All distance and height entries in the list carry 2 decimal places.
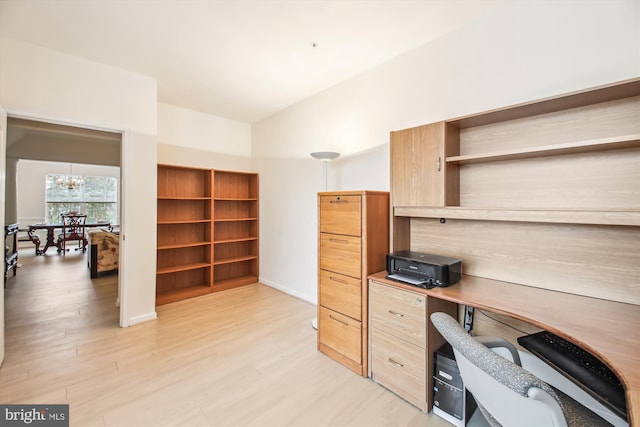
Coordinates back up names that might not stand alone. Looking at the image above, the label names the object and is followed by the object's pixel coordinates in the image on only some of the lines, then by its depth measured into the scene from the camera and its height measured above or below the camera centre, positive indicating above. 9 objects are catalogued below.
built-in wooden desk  0.94 -0.50
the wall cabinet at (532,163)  1.46 +0.34
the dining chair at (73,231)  7.22 -0.50
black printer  1.79 -0.39
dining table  6.82 -0.57
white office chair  0.84 -0.60
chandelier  8.28 +1.02
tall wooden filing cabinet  2.11 -0.41
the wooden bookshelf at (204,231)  3.83 -0.27
